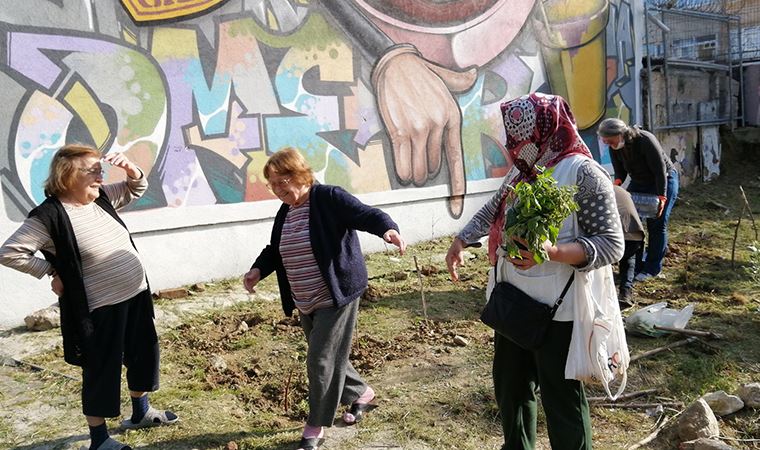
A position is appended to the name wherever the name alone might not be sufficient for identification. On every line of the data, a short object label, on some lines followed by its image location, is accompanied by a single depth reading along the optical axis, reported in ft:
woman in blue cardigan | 11.53
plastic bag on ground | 17.84
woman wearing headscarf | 8.40
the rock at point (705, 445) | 11.10
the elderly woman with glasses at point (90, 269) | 10.92
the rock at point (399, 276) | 24.73
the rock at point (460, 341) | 17.72
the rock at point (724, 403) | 13.16
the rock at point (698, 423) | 11.80
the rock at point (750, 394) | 13.26
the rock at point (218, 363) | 16.44
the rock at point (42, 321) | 19.21
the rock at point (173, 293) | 21.98
